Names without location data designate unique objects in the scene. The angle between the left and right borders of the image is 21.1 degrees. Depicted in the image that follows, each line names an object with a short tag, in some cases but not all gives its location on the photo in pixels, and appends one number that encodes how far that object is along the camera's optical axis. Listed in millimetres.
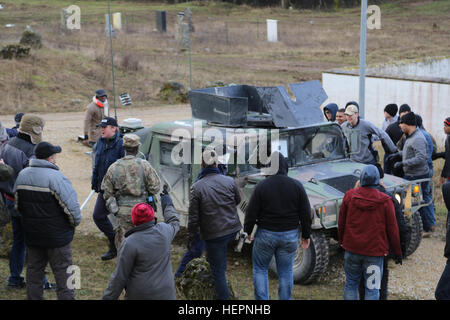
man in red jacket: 10812
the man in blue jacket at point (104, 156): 14046
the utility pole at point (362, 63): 23181
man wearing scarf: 19856
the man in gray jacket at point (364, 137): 16864
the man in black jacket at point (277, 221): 11107
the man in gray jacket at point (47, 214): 10487
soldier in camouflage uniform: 12293
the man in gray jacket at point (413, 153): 16592
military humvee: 13970
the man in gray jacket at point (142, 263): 8938
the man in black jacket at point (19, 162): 12172
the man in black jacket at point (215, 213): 11658
